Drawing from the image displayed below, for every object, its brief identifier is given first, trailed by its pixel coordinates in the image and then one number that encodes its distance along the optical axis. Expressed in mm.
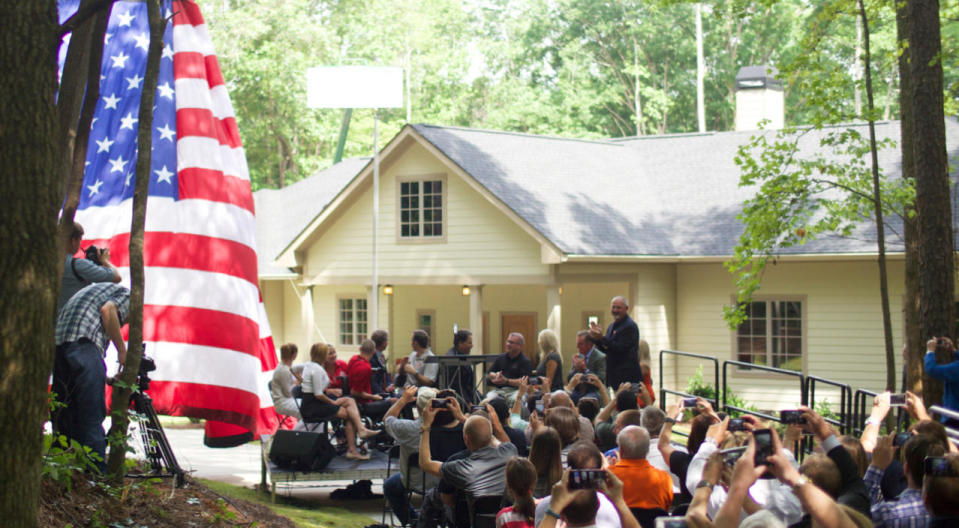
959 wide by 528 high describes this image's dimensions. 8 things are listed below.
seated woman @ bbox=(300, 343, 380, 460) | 11148
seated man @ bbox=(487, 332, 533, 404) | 11201
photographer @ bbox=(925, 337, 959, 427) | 8578
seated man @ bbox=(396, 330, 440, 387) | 11841
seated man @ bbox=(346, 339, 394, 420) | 11711
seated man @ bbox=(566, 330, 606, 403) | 10883
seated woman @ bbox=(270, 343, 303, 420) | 11641
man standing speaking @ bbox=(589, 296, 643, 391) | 11008
